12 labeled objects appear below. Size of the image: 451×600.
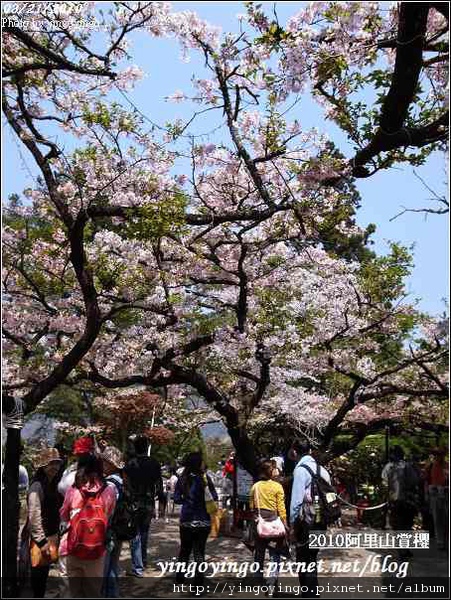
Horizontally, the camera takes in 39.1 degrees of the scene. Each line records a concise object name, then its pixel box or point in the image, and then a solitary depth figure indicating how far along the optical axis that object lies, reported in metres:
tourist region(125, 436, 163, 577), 7.61
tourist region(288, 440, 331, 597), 6.61
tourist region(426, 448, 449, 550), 7.76
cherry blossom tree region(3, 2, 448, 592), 6.25
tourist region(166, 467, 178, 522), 16.33
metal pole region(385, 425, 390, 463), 13.34
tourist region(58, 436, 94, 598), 5.82
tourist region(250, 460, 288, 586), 7.07
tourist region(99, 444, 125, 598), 6.29
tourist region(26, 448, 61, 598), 5.98
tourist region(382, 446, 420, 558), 9.24
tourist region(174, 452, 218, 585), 7.39
